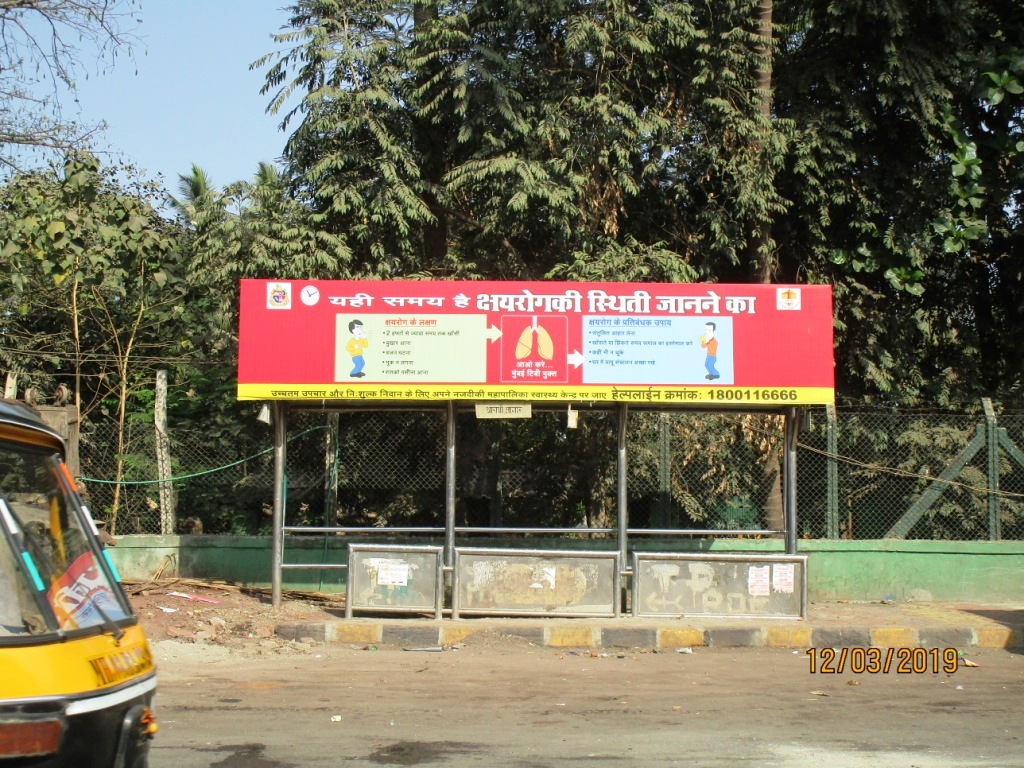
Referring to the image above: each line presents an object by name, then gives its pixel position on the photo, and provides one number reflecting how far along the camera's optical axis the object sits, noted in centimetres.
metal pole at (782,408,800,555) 1106
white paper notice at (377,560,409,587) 1062
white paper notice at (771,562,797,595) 1070
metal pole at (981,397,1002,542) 1268
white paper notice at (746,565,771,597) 1069
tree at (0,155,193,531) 1205
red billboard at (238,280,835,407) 1061
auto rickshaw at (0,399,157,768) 295
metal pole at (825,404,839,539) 1272
